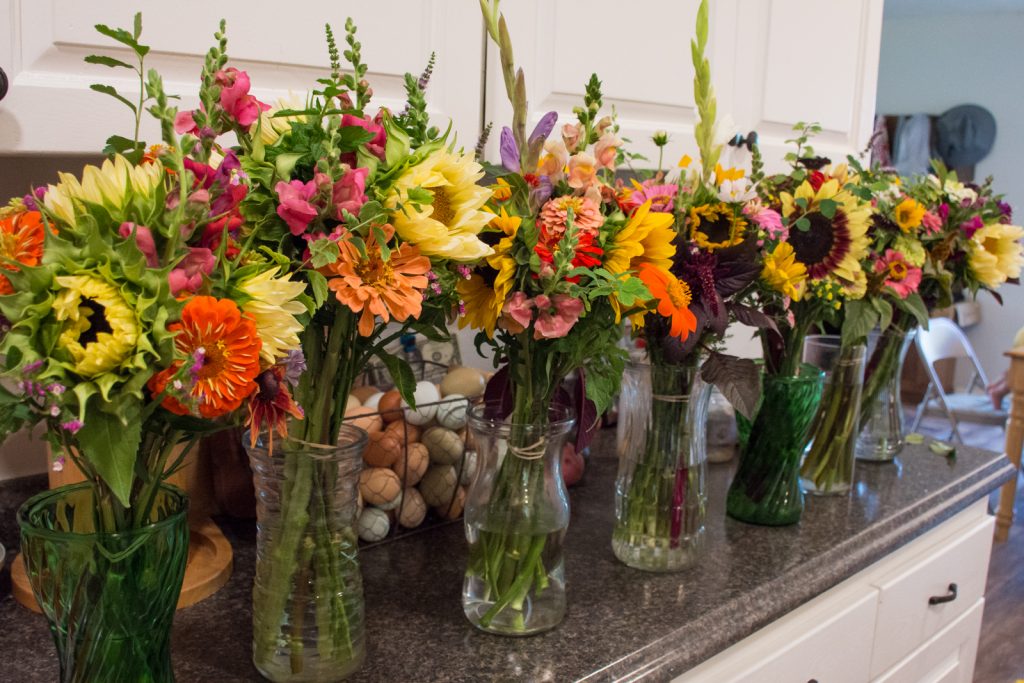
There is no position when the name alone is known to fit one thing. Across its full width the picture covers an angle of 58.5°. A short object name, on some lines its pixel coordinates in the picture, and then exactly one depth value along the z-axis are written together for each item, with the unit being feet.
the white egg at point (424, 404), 3.63
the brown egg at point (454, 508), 3.84
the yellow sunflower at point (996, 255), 4.57
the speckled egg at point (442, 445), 3.67
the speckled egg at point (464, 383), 3.88
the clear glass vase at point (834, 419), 4.43
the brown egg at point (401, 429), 3.56
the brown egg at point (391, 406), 3.57
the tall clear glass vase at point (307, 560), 2.40
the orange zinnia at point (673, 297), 2.59
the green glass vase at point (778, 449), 3.99
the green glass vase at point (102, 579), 1.96
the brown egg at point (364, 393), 3.87
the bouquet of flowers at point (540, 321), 2.48
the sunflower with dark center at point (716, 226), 3.14
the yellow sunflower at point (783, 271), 3.40
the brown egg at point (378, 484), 3.55
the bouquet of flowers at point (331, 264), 1.98
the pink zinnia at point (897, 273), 4.19
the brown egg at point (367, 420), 3.45
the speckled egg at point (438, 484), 3.76
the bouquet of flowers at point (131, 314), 1.60
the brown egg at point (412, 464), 3.60
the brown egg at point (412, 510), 3.70
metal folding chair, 12.28
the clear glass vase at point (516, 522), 2.85
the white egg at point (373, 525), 3.60
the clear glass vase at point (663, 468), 3.43
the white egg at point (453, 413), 3.68
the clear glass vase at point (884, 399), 4.89
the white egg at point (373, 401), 3.76
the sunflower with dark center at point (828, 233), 3.74
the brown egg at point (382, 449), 3.53
